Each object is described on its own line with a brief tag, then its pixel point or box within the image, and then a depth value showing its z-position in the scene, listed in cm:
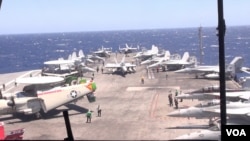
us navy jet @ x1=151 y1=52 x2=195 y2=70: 8562
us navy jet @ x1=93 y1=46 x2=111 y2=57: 11802
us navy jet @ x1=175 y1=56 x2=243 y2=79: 7188
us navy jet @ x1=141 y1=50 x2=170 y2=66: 9081
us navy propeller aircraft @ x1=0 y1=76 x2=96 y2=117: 4078
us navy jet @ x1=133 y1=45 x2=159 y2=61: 10520
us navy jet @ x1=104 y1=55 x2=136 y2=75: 7882
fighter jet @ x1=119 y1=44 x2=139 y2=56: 13041
